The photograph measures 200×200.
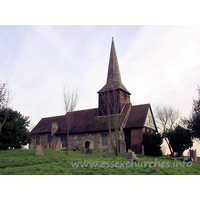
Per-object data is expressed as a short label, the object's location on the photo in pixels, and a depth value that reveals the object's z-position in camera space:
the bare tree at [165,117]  31.16
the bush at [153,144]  23.59
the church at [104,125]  25.88
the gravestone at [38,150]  16.45
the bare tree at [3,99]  19.20
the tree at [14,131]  21.03
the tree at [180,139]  22.67
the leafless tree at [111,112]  25.88
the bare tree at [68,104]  21.33
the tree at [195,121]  20.59
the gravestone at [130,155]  15.63
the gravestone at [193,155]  17.28
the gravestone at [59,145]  23.38
